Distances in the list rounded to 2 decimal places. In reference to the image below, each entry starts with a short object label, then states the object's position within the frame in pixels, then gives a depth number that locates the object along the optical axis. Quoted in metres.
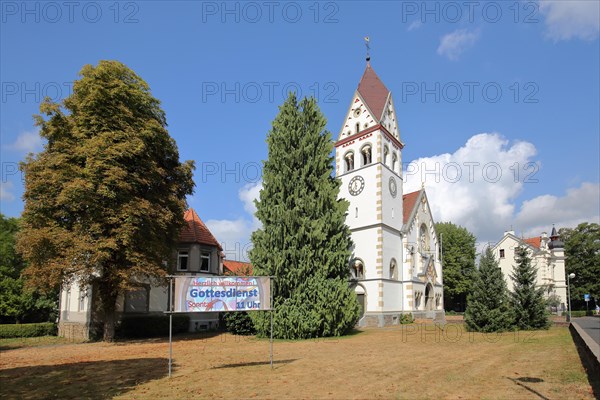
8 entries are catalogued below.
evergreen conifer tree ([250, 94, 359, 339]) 23.14
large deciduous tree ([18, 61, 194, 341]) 21.78
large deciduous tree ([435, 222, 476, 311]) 62.41
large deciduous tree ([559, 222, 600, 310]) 64.19
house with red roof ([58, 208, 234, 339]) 28.92
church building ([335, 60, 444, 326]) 35.09
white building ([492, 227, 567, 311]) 64.75
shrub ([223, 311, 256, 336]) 26.44
